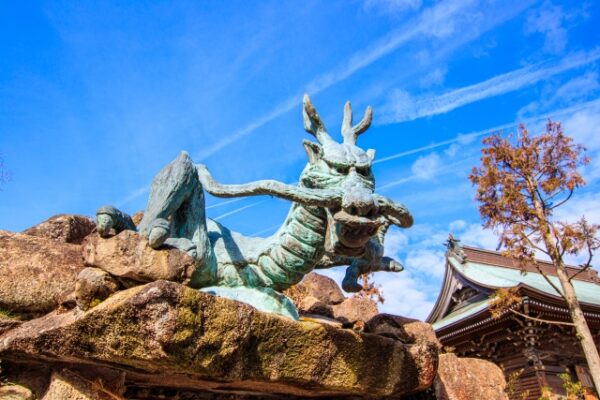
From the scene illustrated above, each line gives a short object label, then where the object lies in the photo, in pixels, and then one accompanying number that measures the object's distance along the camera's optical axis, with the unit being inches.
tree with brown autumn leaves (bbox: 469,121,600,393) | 441.2
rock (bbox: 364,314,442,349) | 126.0
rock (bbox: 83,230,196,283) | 95.4
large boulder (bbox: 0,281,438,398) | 82.1
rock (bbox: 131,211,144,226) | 163.0
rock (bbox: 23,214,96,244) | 132.0
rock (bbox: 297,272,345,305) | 194.1
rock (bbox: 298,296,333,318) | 171.5
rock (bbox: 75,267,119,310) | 91.7
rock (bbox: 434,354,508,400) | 143.3
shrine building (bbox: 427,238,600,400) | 513.0
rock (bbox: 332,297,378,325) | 178.4
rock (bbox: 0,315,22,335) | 96.6
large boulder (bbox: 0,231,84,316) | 107.0
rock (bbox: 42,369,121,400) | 87.7
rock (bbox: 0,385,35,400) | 85.8
